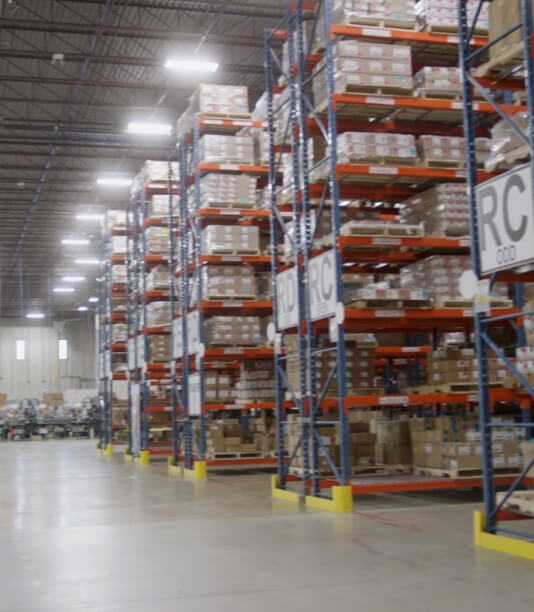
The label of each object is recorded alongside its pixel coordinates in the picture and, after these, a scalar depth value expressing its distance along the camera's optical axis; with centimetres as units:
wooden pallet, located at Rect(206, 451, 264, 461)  1423
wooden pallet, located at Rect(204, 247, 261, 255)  1349
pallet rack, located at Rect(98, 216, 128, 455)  2180
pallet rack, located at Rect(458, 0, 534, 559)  582
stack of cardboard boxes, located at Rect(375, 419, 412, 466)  1020
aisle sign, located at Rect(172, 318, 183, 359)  1525
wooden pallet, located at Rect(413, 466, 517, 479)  917
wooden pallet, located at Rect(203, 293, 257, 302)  1365
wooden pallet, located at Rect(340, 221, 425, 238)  890
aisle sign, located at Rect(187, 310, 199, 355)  1401
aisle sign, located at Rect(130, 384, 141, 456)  1805
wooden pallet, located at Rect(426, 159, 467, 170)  961
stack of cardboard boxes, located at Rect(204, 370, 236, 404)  1438
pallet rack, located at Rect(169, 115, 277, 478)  1375
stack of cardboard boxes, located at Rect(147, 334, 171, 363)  1764
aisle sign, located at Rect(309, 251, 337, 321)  884
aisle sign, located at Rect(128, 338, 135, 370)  1919
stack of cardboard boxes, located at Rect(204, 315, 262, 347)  1384
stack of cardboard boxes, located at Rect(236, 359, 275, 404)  1401
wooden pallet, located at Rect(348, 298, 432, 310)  904
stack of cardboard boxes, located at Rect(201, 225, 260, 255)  1352
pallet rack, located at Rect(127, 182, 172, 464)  1755
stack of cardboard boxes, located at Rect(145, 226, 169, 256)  1756
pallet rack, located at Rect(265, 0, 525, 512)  892
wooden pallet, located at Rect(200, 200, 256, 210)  1366
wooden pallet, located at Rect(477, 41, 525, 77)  621
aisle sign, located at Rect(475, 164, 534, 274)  580
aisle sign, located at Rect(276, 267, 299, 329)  980
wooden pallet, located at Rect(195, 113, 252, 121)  1408
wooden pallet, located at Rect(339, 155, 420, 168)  916
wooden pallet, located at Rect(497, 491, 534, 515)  603
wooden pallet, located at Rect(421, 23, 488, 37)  961
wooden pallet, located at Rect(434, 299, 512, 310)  941
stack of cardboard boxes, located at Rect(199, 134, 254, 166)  1386
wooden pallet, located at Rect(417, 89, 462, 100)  962
